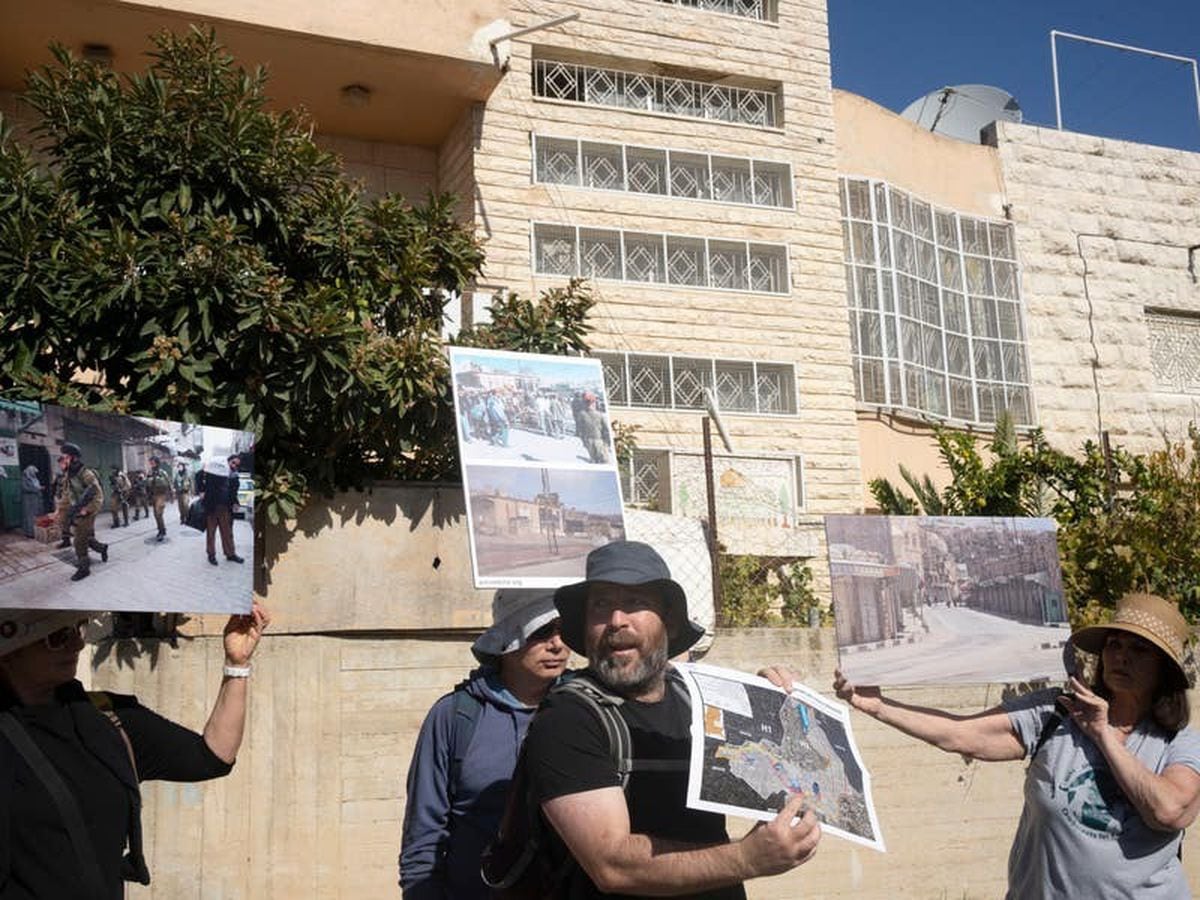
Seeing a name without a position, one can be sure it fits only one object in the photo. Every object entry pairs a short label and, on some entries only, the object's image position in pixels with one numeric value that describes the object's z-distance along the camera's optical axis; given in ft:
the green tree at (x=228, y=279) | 21.35
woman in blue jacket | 12.92
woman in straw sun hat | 12.37
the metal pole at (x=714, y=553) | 25.70
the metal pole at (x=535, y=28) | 47.26
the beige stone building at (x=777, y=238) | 43.27
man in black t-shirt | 8.54
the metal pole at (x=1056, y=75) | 64.95
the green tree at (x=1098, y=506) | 30.07
